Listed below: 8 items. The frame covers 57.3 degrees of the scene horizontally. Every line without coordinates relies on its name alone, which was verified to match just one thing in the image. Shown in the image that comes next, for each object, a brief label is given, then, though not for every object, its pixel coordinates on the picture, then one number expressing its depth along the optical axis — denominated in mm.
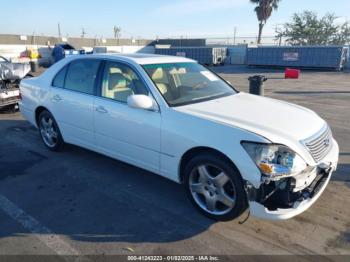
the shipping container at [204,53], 30781
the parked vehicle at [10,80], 8070
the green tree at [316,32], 39312
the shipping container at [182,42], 44250
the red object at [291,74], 19844
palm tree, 38906
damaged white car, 2902
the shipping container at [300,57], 24547
